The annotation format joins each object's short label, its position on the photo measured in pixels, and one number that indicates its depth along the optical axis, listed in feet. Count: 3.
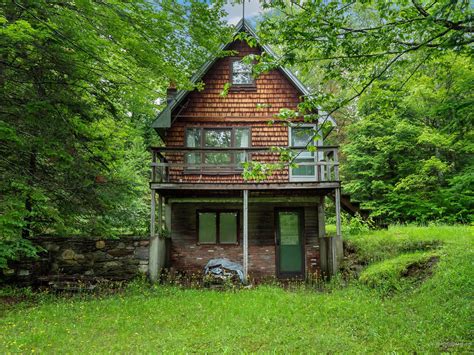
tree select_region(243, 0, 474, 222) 16.28
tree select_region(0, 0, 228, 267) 24.07
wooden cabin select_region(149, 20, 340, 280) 43.32
